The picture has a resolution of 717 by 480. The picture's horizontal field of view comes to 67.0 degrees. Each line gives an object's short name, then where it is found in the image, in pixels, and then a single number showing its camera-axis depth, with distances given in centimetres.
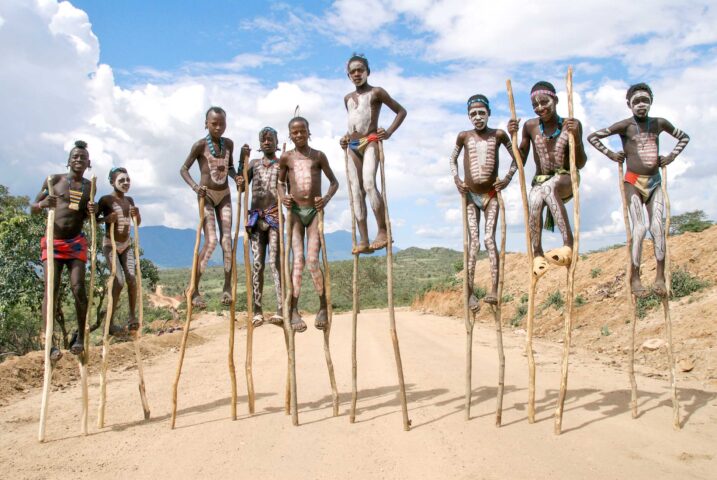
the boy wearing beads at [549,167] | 650
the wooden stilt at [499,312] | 643
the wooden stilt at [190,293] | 698
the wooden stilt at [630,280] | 670
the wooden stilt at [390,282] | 628
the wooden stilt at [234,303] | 718
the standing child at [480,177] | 676
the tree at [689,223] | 2066
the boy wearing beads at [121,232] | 774
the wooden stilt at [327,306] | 709
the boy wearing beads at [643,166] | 665
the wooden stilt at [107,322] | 725
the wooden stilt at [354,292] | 661
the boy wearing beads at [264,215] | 771
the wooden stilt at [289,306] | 700
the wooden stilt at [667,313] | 639
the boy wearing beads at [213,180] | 742
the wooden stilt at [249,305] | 742
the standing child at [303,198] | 719
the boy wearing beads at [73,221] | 730
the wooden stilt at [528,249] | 634
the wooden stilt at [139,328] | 751
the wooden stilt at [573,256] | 613
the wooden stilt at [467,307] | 660
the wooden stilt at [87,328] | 691
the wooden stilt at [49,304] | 671
